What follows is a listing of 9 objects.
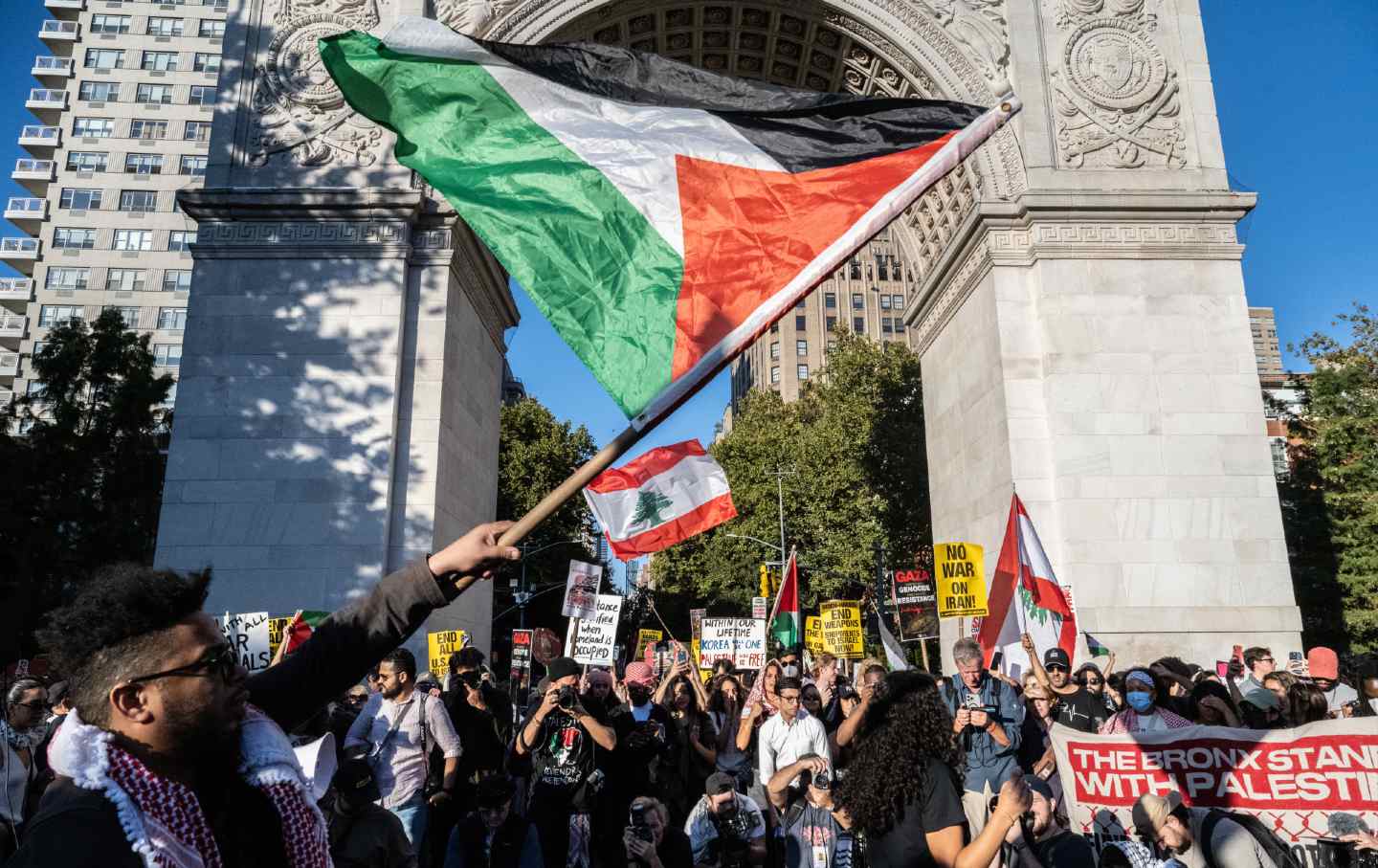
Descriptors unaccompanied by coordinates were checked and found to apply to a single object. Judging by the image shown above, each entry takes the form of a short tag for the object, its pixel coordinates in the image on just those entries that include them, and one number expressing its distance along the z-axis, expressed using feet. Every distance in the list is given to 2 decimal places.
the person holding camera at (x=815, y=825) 19.11
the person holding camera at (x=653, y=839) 19.56
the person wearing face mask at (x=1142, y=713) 22.81
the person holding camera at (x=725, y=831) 20.92
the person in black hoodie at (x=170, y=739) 5.41
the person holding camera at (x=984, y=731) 21.66
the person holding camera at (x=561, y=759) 22.48
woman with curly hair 12.50
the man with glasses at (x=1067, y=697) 25.05
